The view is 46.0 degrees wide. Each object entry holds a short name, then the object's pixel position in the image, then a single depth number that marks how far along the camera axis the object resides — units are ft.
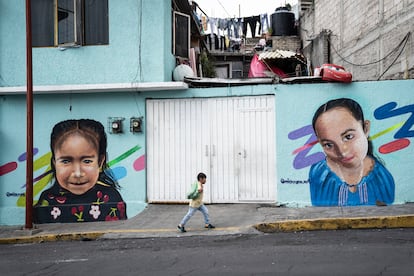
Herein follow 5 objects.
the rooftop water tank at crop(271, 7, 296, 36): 75.77
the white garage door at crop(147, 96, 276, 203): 37.52
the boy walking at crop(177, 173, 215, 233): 31.78
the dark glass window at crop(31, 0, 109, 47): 39.81
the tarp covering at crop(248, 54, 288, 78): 48.83
